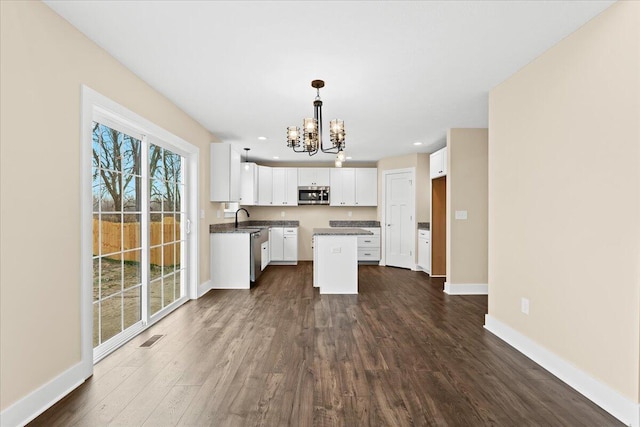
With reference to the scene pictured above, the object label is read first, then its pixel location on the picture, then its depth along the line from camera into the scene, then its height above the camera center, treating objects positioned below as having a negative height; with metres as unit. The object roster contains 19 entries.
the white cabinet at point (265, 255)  5.98 -0.86
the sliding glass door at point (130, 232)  2.59 -0.19
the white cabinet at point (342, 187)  7.38 +0.61
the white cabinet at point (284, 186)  7.33 +0.63
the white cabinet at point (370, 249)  7.13 -0.82
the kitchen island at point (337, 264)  4.67 -0.76
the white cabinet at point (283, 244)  7.16 -0.71
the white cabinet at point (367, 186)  7.37 +0.63
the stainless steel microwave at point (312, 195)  7.36 +0.42
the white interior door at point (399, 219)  6.51 -0.14
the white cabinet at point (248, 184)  6.65 +0.62
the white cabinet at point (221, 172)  4.91 +0.64
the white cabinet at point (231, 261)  4.95 -0.76
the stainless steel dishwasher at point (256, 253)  5.06 -0.68
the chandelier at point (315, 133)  2.96 +0.78
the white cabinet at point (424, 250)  5.88 -0.72
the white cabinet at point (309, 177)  7.36 +0.84
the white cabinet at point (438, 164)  5.06 +0.84
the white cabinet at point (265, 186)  7.23 +0.62
